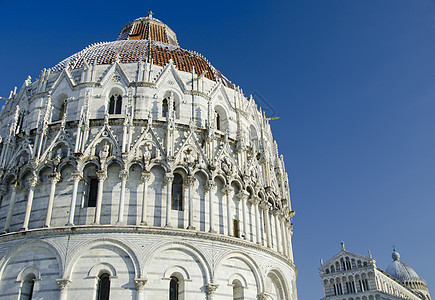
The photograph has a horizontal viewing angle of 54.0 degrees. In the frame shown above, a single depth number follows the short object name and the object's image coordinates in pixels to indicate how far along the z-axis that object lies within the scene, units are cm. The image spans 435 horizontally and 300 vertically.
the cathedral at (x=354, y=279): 6519
